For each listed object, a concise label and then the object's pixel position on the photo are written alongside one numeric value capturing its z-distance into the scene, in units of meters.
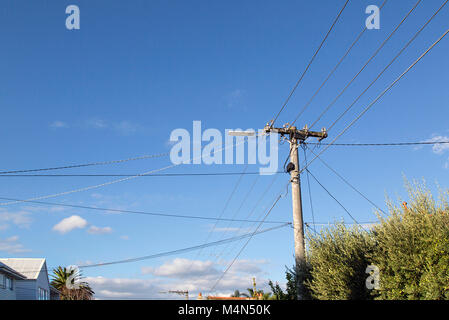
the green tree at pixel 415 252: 13.13
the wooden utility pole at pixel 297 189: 19.45
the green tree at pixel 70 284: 73.69
